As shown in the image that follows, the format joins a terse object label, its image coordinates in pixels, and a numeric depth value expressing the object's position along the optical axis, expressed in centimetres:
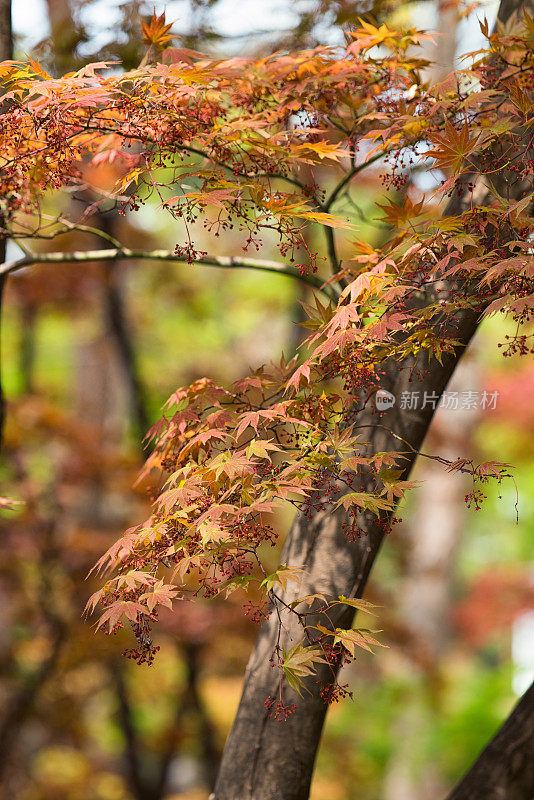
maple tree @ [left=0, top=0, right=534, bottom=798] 336
